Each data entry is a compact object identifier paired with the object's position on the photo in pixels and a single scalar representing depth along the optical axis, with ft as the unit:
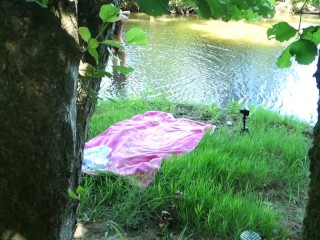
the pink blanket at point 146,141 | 10.41
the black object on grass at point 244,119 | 12.88
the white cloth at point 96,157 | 10.37
